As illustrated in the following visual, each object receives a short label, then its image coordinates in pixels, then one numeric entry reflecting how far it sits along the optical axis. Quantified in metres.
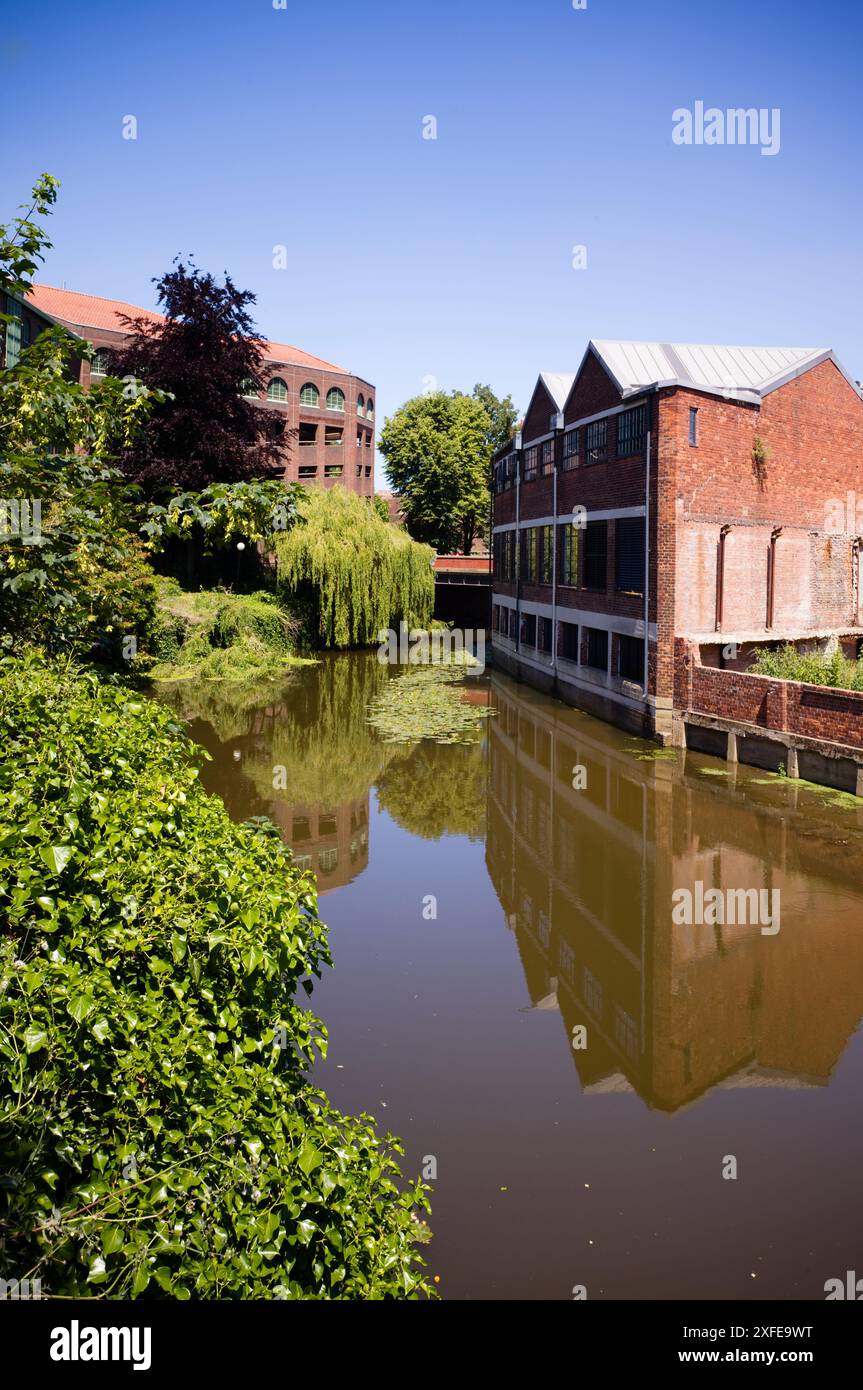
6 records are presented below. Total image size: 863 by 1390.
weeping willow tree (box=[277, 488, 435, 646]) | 34.91
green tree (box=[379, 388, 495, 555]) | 57.16
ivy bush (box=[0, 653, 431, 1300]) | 2.93
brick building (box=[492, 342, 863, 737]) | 20.16
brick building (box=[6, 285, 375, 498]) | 56.84
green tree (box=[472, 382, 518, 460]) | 67.62
